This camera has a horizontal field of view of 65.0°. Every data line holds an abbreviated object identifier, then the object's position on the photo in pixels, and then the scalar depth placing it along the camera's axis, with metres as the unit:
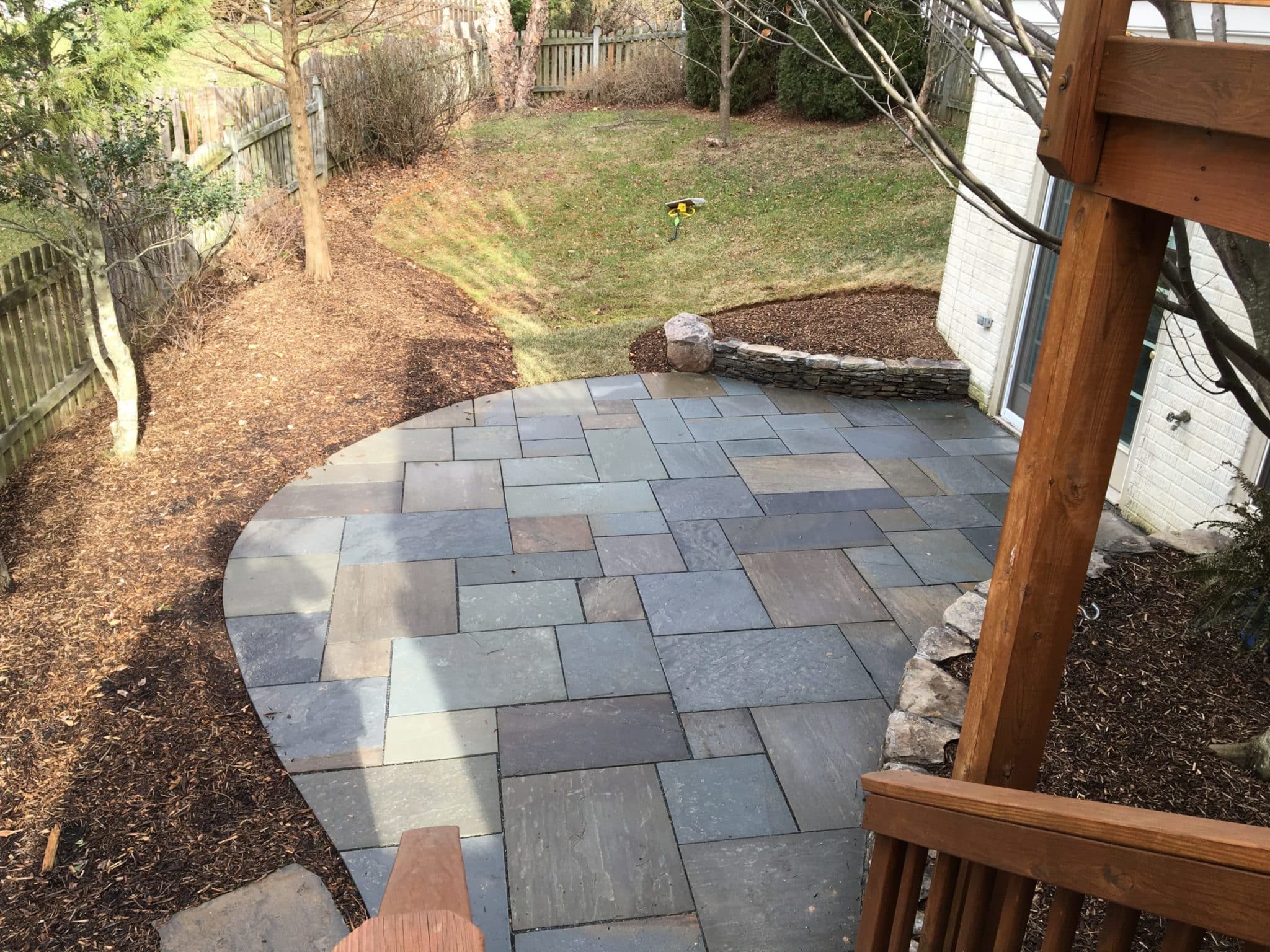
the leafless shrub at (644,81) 18.22
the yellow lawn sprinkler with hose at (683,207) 10.40
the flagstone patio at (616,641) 3.30
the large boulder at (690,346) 7.97
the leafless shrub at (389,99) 12.43
